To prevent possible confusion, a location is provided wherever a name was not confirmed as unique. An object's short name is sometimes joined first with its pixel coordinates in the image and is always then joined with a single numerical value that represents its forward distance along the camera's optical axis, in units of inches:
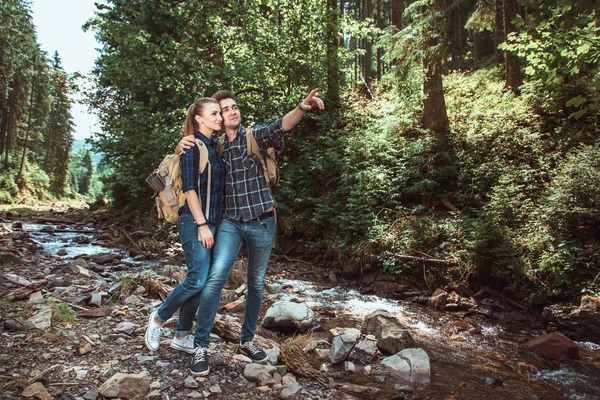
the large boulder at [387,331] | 188.4
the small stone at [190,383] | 128.0
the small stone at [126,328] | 172.6
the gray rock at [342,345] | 173.5
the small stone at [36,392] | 113.5
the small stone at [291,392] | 130.4
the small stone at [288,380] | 141.6
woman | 130.1
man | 135.0
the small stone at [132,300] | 219.0
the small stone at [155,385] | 126.1
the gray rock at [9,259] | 322.3
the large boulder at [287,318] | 211.3
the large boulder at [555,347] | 199.2
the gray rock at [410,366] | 165.6
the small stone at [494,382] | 167.9
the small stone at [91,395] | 117.2
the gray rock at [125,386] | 118.3
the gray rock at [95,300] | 209.6
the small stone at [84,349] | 147.4
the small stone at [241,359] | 151.5
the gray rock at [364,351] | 178.5
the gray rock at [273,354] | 156.2
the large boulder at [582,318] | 221.3
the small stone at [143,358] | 144.5
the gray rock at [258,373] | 138.1
